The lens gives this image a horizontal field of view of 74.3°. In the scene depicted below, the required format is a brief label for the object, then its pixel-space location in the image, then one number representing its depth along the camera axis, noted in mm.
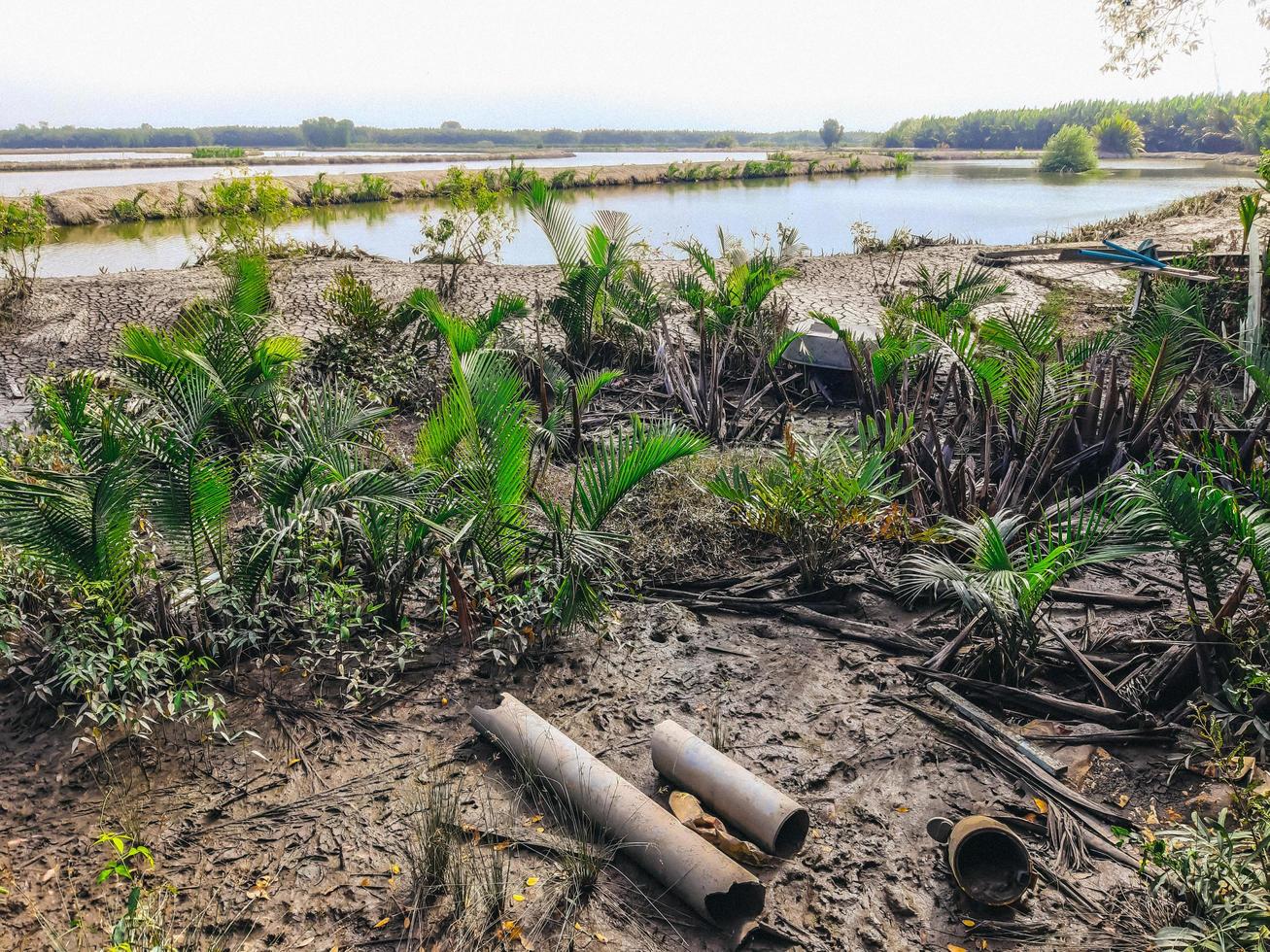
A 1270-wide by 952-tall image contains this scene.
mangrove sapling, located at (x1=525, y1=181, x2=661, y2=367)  7238
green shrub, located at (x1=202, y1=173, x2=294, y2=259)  9875
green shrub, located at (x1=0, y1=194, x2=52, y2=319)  9008
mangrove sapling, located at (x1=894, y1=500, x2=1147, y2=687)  3205
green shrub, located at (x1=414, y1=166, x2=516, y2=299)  11008
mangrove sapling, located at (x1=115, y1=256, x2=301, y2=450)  4297
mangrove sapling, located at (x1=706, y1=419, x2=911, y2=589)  4230
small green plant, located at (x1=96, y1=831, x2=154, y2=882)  2547
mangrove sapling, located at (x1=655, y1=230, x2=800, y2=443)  6426
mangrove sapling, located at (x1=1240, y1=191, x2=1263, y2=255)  6320
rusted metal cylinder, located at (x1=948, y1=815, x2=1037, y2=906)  2535
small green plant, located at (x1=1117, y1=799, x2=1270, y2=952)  2178
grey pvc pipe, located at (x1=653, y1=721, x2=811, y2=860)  2688
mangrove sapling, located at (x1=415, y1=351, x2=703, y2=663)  3658
